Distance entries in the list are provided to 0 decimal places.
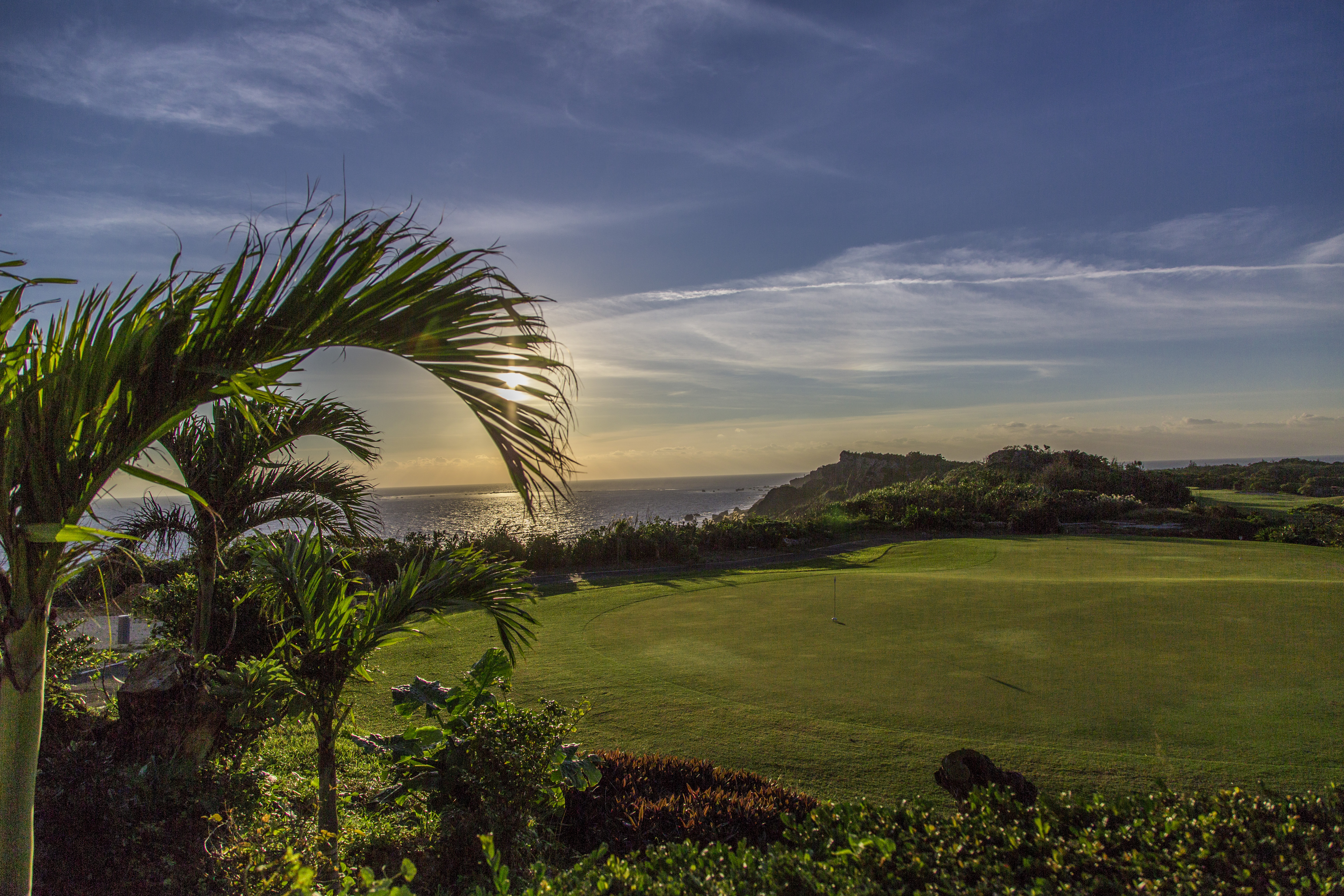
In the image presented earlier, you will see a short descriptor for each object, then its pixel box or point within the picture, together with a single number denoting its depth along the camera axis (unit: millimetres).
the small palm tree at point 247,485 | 4367
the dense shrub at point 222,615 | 5484
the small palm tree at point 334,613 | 3301
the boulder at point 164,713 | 3949
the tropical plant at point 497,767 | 3209
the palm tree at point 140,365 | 1933
